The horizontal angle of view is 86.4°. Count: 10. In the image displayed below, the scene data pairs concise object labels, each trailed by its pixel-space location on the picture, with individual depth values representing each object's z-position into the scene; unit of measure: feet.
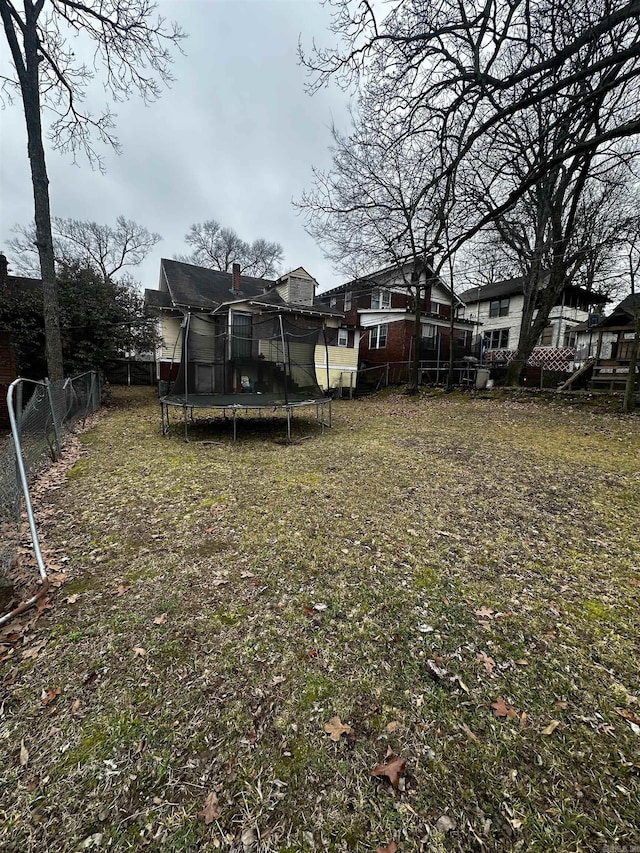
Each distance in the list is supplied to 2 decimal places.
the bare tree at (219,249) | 110.63
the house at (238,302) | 51.90
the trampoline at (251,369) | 27.91
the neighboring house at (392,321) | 67.00
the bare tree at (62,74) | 26.32
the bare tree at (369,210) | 36.68
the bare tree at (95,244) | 81.92
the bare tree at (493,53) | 17.17
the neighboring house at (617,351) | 35.28
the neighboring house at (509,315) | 80.43
